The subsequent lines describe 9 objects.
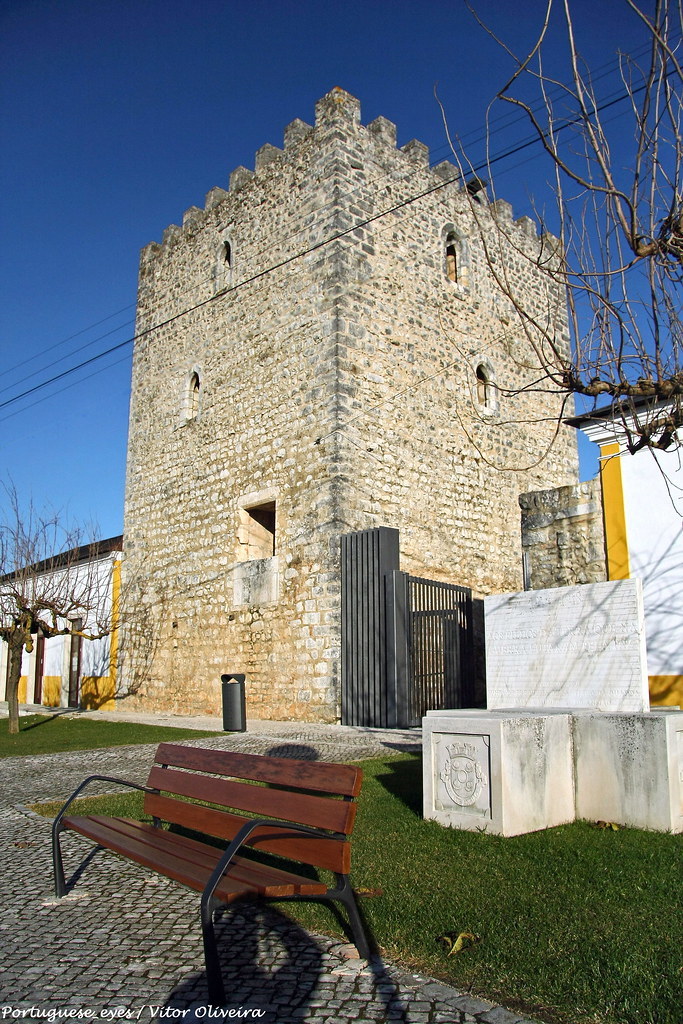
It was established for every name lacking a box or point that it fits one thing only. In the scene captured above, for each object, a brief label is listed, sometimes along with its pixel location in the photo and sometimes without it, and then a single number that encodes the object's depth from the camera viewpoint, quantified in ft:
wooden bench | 9.64
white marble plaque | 18.78
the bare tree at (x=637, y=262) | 13.34
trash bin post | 35.88
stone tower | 40.88
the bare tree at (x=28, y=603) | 40.70
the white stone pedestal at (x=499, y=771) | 15.23
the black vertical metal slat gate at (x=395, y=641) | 36.11
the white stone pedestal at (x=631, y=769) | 15.52
